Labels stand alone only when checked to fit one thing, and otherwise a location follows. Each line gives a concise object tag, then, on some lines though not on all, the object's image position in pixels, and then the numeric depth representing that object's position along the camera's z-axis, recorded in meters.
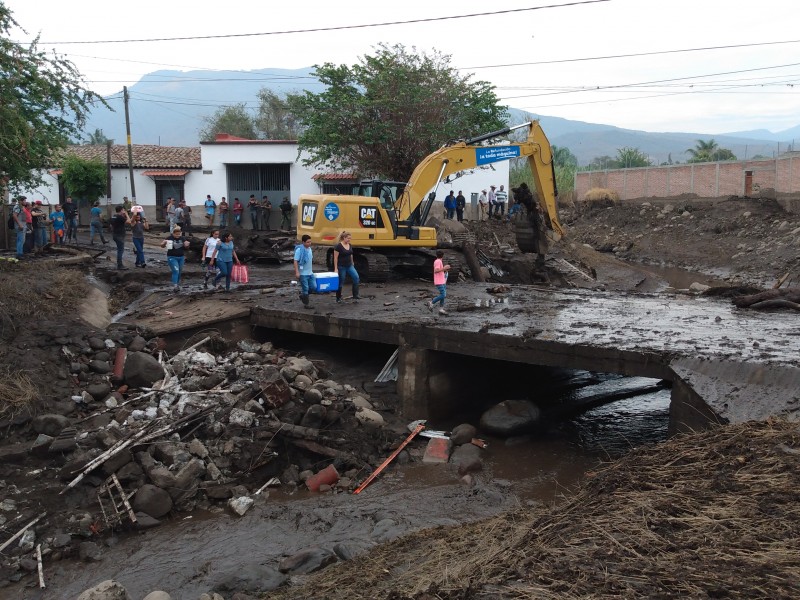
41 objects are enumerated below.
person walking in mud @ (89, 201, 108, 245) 23.42
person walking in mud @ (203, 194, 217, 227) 31.10
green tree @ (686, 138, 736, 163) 55.94
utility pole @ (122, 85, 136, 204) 32.84
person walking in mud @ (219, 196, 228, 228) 30.70
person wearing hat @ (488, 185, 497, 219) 32.75
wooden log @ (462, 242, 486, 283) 19.84
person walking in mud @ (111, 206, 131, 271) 17.52
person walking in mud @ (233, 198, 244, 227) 31.36
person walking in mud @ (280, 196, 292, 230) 30.70
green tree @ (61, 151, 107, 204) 32.28
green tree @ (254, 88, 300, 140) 60.38
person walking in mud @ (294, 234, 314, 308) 13.44
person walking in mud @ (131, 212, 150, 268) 17.94
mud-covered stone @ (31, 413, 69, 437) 9.54
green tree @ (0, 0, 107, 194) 14.22
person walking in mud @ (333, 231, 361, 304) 13.94
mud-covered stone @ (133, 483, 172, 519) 8.64
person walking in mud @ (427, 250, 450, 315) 12.97
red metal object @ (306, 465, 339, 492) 9.62
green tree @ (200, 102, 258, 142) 60.91
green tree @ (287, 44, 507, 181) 27.77
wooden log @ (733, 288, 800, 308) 13.01
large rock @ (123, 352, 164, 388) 10.96
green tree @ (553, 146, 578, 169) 78.16
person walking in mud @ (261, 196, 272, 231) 31.42
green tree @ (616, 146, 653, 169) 62.81
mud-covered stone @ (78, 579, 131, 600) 6.18
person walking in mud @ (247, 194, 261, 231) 30.94
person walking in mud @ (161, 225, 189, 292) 16.09
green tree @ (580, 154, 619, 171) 55.81
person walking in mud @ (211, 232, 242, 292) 15.70
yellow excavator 16.56
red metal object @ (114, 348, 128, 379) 11.12
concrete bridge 8.32
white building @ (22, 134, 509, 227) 33.50
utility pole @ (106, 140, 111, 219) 33.62
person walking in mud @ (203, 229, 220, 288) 15.95
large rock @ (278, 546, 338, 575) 7.08
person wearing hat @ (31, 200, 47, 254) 19.36
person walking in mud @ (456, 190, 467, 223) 30.34
